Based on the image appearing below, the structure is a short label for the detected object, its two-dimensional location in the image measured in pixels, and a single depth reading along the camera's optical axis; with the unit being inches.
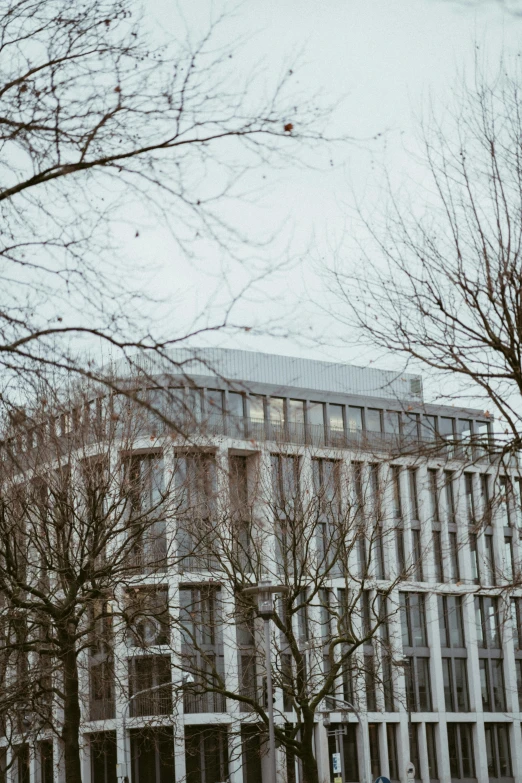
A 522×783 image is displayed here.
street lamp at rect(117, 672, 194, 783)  1070.1
